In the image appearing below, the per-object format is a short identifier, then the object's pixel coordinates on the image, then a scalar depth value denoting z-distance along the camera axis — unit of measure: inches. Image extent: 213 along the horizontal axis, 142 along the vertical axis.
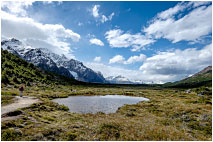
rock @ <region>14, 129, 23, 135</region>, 496.4
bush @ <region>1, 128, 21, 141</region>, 461.6
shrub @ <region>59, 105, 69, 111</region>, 1109.0
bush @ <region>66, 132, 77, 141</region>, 496.9
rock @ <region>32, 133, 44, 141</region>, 469.6
